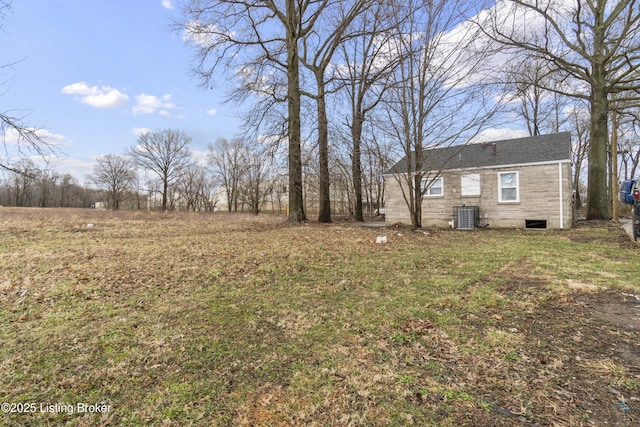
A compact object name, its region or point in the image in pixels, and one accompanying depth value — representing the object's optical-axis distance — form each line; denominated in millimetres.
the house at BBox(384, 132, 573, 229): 11508
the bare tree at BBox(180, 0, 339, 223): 12672
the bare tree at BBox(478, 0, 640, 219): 11680
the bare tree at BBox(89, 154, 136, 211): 50688
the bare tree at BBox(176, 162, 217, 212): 44469
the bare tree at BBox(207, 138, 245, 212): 40512
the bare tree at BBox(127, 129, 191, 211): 40531
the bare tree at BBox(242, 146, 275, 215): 34844
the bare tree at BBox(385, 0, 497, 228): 8875
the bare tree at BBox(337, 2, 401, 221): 10203
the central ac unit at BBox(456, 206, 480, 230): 12594
